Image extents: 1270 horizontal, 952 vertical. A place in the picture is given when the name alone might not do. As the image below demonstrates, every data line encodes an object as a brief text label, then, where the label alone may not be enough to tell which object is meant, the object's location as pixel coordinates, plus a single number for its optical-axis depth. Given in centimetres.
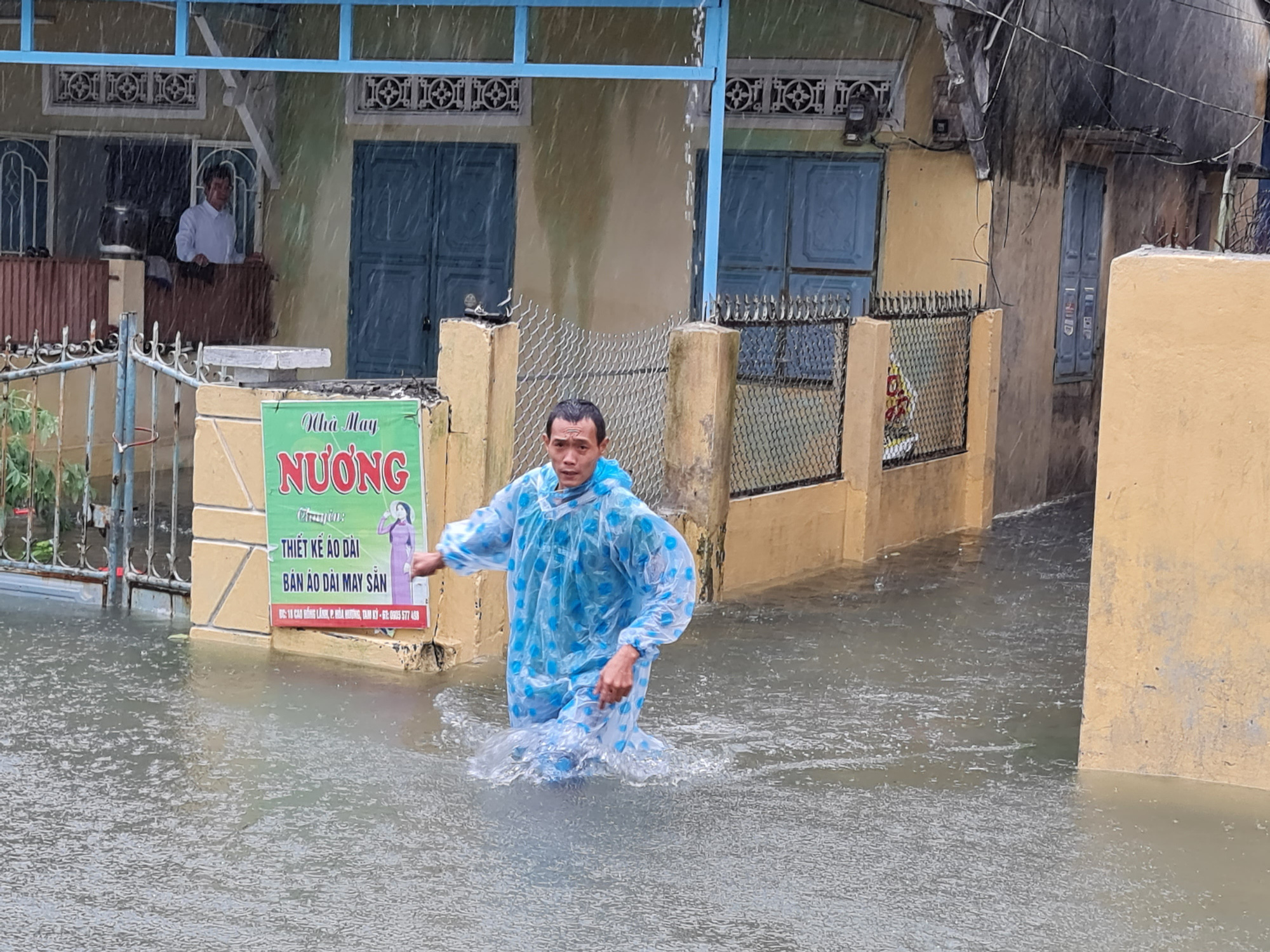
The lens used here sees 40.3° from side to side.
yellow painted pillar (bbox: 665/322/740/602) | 884
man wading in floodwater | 556
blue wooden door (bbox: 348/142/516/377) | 1294
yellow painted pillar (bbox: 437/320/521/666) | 731
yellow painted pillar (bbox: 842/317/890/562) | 1053
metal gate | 808
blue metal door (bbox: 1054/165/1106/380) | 1373
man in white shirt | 1279
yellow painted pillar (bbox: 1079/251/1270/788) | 582
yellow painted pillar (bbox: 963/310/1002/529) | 1223
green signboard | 727
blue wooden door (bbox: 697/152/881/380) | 1202
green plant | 873
